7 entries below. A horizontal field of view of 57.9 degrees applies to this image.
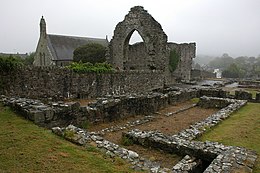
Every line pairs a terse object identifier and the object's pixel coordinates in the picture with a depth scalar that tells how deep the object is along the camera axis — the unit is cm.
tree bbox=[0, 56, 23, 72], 1129
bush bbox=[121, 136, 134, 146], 760
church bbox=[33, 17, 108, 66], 4622
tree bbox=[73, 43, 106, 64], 4009
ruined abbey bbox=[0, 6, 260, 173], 603
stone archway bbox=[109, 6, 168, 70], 2509
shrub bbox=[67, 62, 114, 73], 1567
